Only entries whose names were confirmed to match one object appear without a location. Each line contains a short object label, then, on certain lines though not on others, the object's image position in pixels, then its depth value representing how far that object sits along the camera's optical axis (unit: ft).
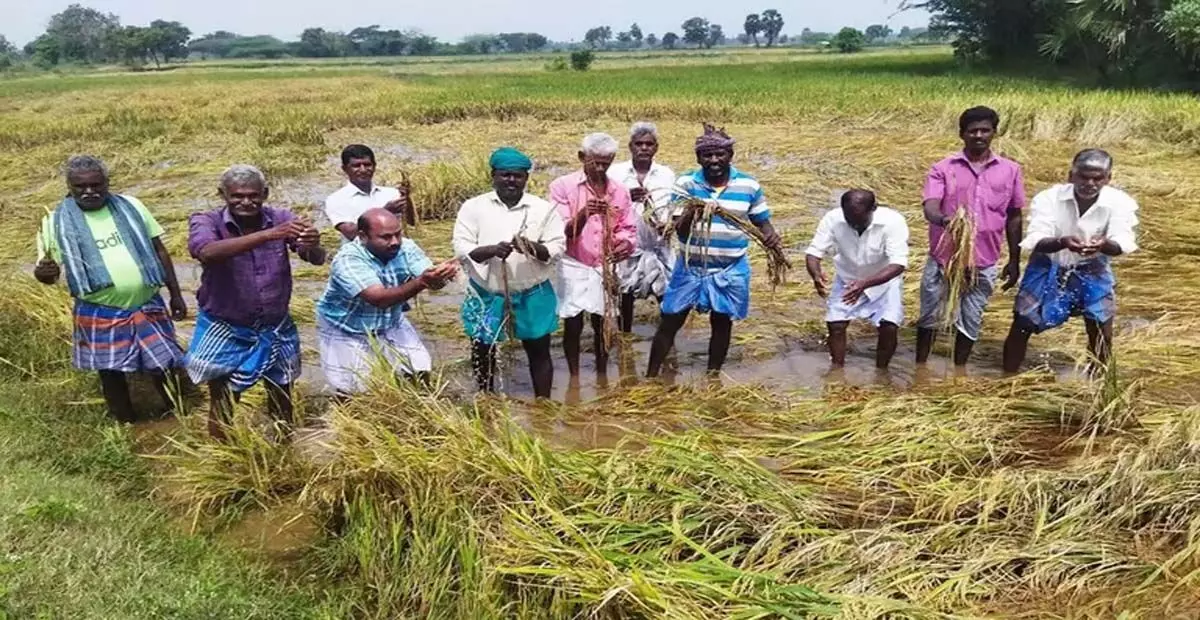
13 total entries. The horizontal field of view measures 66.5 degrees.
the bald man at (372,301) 12.26
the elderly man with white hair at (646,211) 17.31
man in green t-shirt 13.91
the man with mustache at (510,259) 13.96
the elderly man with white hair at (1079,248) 14.34
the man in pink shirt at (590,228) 15.21
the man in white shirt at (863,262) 15.30
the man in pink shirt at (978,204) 15.25
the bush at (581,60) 144.25
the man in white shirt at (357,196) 16.24
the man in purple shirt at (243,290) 12.15
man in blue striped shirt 15.07
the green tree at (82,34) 294.66
